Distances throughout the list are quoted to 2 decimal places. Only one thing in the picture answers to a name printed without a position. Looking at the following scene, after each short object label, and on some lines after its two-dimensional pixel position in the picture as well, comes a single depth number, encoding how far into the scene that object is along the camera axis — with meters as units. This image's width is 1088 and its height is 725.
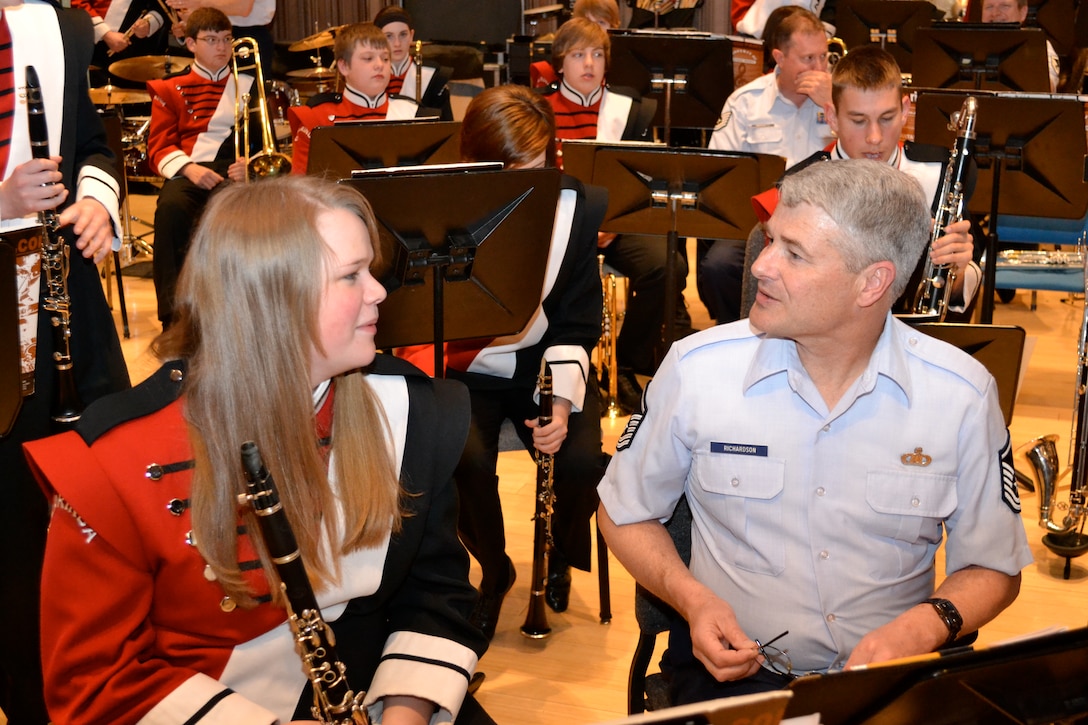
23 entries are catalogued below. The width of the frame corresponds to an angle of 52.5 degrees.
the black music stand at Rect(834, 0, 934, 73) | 6.41
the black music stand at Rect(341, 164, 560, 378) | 2.35
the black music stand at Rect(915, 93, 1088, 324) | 3.90
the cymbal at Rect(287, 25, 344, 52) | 7.67
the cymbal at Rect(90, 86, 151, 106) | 6.43
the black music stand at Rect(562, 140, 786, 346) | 3.51
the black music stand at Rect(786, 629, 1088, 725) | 1.17
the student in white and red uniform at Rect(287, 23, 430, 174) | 5.07
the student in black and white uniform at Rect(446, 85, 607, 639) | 2.88
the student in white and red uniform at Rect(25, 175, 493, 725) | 1.45
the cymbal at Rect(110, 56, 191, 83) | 6.97
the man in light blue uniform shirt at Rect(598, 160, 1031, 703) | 1.79
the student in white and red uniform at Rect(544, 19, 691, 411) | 4.61
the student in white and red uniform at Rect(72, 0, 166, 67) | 6.75
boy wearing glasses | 5.25
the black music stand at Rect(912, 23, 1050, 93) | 5.19
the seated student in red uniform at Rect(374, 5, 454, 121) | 5.87
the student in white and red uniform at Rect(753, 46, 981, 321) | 3.34
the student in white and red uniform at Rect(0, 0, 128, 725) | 2.19
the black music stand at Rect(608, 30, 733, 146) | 5.27
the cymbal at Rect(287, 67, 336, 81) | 7.55
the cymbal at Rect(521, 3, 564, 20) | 7.80
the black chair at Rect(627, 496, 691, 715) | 1.93
